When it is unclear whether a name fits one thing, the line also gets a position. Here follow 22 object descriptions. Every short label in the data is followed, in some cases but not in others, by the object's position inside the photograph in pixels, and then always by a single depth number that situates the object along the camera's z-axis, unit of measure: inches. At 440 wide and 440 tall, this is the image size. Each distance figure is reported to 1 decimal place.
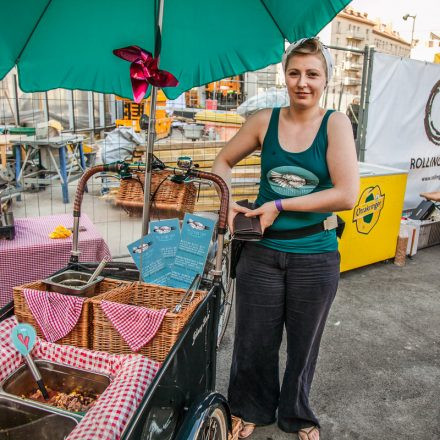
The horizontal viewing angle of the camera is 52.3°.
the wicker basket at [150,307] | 68.6
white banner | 240.2
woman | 78.4
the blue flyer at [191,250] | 83.0
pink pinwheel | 75.8
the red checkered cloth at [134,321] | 68.7
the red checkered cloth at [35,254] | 124.3
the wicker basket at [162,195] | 97.9
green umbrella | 91.0
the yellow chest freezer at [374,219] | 185.0
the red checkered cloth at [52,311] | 72.2
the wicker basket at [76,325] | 72.4
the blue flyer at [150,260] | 83.7
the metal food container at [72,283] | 76.7
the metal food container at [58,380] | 66.0
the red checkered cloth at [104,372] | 53.8
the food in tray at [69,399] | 63.2
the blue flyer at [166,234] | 84.9
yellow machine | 369.1
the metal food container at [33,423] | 58.8
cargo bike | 59.3
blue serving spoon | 65.4
